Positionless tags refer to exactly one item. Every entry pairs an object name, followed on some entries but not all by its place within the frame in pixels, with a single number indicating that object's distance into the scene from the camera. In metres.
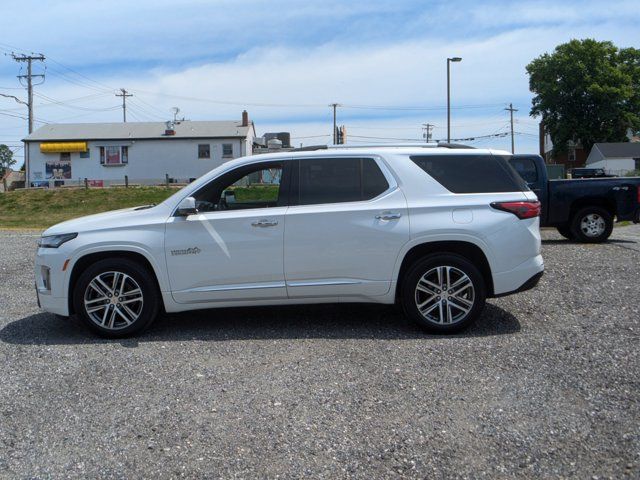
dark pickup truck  13.74
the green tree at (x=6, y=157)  119.56
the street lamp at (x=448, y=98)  34.62
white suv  6.18
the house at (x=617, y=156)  70.31
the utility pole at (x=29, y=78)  58.06
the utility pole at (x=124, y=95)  84.69
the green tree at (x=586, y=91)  66.31
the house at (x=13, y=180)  56.06
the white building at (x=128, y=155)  54.66
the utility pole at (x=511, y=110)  88.44
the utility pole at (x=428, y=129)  96.25
